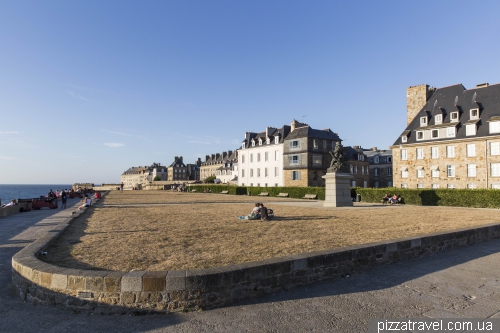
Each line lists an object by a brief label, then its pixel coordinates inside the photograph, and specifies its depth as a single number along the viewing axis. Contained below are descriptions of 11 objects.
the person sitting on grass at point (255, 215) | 15.05
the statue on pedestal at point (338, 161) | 24.22
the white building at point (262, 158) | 54.69
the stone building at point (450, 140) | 33.66
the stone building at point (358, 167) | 55.84
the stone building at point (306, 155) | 49.06
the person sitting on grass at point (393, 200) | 28.92
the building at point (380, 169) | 60.03
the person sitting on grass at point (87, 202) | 22.68
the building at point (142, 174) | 147.38
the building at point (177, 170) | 132.88
